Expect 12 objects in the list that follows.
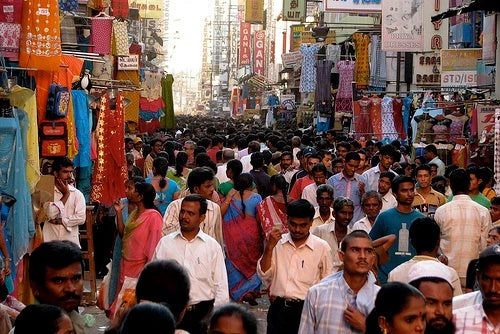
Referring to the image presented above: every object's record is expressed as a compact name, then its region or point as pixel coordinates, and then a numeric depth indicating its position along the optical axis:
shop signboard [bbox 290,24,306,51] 59.69
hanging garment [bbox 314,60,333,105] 35.44
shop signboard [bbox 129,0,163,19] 65.06
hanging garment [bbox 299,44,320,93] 39.06
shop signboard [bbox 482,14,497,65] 22.08
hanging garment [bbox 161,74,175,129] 39.15
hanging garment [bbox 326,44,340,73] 35.84
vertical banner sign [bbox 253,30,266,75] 97.31
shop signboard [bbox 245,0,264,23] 87.62
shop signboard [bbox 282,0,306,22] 50.06
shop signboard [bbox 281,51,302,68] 49.86
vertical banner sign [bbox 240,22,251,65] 102.81
